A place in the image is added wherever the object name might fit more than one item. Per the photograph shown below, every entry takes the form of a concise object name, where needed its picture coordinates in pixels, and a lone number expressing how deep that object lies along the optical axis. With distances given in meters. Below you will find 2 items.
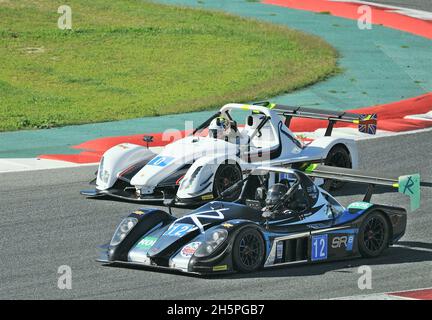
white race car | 18.98
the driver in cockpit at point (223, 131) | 20.19
